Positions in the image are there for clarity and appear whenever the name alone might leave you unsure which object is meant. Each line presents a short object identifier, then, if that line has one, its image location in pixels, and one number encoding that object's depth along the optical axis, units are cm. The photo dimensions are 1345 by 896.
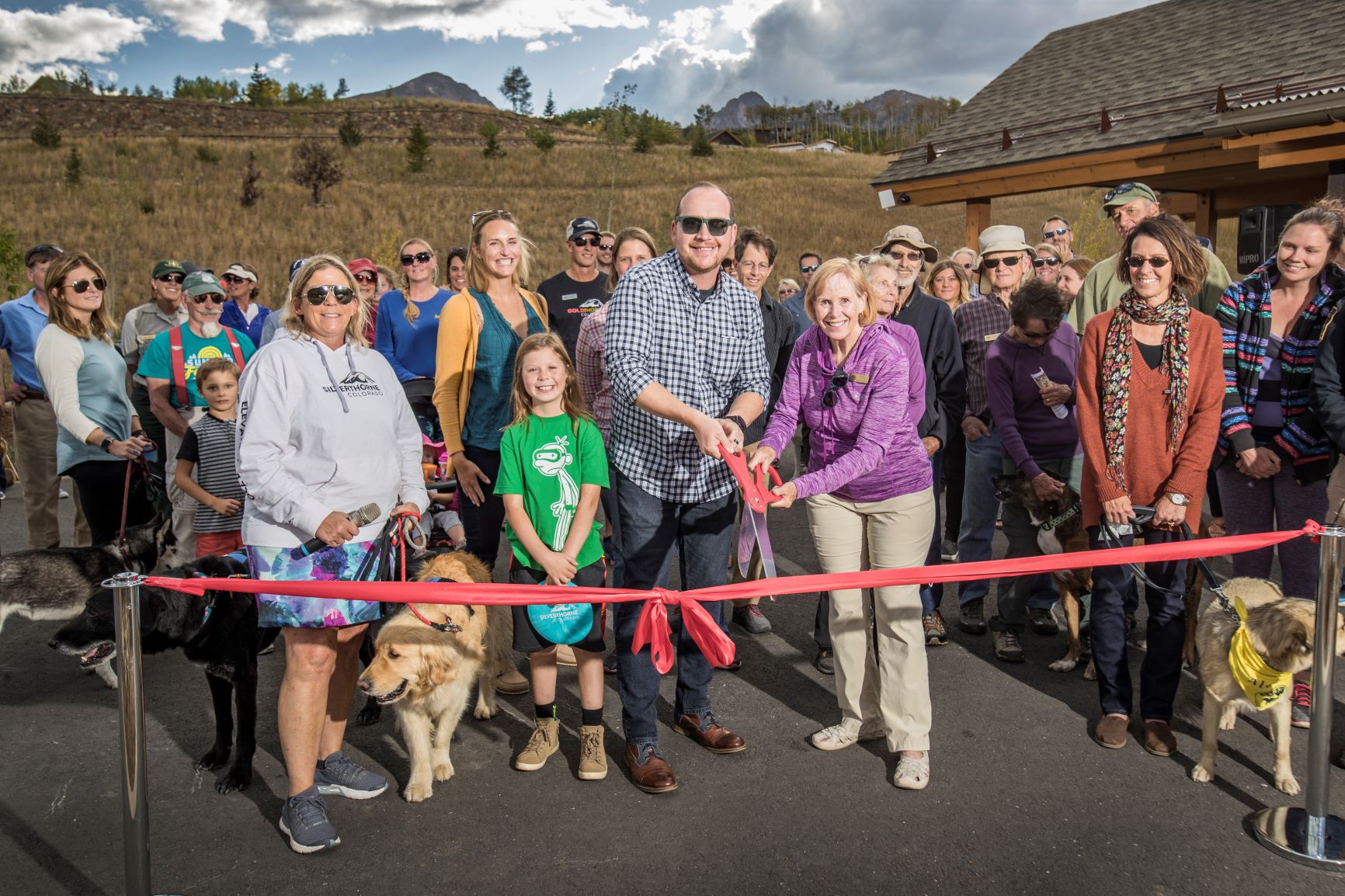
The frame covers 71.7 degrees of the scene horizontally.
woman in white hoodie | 320
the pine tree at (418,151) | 4822
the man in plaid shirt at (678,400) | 364
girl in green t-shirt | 382
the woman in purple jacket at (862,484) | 377
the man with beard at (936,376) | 520
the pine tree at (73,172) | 4006
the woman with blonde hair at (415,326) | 633
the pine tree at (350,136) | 5259
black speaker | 1288
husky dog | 474
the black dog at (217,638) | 378
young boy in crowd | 509
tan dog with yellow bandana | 343
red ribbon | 314
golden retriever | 367
